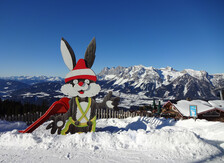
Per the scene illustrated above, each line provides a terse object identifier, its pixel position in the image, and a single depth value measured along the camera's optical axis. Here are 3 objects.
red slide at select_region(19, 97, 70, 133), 6.93
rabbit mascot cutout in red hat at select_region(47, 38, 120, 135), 7.28
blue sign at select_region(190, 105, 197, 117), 11.02
